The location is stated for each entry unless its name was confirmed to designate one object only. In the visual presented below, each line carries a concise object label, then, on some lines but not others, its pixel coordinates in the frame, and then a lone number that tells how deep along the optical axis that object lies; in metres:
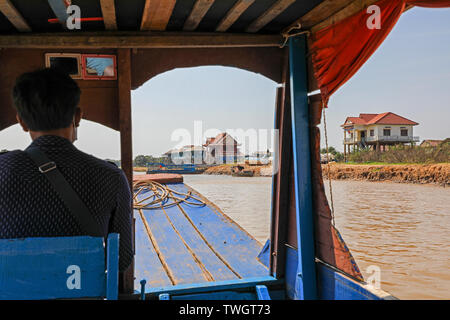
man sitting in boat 1.13
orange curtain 2.30
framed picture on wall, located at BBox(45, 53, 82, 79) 3.14
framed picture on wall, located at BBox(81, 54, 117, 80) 3.16
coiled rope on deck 6.94
